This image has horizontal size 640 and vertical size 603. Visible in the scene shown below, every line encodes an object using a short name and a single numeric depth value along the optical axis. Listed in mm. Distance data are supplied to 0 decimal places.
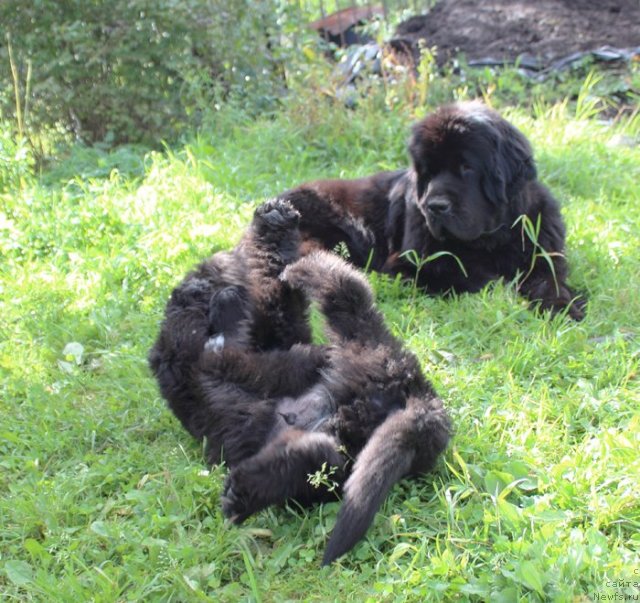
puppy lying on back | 2256
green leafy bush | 6293
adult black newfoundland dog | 3748
